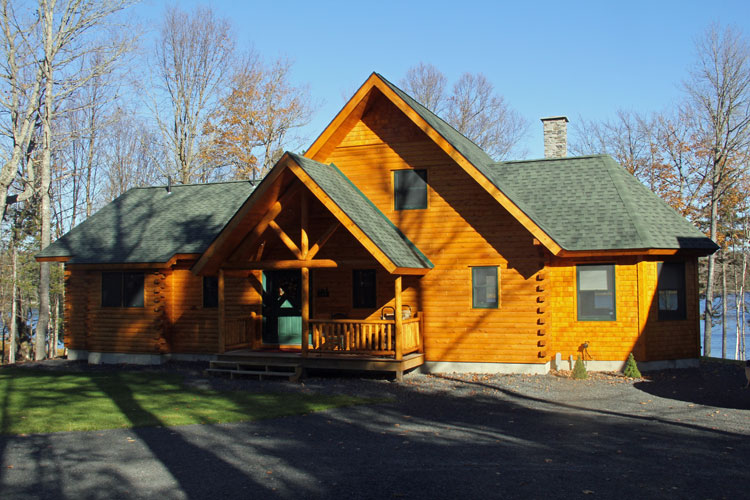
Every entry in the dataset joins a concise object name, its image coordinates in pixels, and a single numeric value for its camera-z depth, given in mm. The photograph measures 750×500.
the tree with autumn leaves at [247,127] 36719
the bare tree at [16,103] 21547
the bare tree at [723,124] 28484
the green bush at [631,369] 15773
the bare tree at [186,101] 35438
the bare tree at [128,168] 45281
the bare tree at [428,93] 42250
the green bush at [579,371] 15734
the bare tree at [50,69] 23250
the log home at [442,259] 15930
